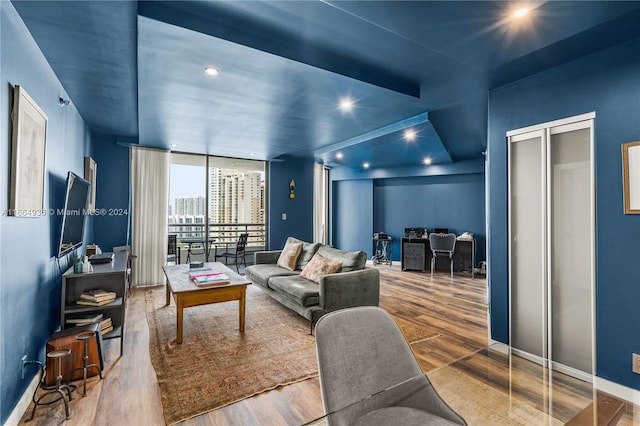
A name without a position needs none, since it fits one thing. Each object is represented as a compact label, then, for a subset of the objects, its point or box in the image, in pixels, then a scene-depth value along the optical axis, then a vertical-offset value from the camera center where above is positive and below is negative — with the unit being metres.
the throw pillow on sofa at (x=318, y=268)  3.77 -0.62
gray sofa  3.33 -0.81
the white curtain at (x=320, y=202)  8.21 +0.40
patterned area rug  2.23 -1.24
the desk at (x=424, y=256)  6.76 -0.84
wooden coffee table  3.08 -0.78
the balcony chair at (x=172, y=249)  6.09 -0.64
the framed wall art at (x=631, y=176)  2.13 +0.29
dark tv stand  2.68 -0.68
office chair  6.30 -0.51
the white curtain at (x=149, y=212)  5.36 +0.07
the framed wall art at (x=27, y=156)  1.85 +0.39
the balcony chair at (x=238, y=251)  6.53 -0.75
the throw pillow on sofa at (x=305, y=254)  4.64 -0.56
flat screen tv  2.75 +0.02
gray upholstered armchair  1.34 -0.72
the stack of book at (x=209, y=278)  3.28 -0.67
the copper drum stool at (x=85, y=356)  2.27 -1.05
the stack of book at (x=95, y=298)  2.75 -0.72
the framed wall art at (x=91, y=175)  4.01 +0.54
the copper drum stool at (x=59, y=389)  2.01 -1.16
